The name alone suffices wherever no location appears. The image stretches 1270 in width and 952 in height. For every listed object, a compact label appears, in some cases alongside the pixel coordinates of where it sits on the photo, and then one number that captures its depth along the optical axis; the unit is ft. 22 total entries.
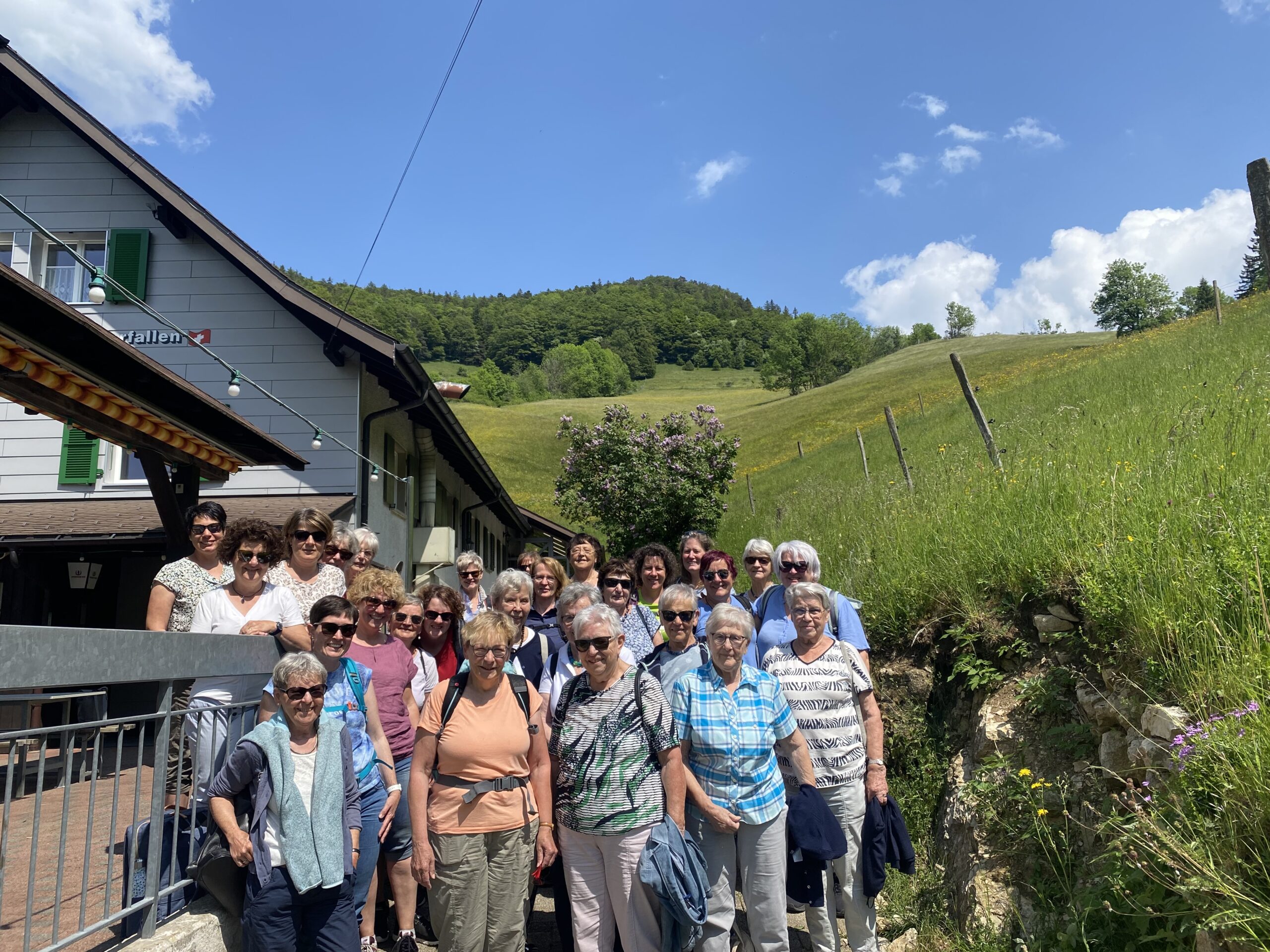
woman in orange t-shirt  12.28
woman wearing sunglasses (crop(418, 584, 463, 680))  16.96
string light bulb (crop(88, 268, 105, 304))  20.92
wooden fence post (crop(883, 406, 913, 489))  38.03
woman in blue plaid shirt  12.96
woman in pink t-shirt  14.35
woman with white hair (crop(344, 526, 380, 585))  18.58
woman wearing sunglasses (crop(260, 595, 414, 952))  12.38
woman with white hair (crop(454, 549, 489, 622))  19.88
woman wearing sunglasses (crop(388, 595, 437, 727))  15.44
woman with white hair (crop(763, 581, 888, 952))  13.92
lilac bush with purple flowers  76.33
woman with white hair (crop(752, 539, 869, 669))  15.02
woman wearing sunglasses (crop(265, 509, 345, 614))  15.67
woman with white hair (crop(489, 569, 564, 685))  15.55
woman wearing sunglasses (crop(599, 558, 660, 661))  16.72
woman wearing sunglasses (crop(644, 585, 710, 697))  14.12
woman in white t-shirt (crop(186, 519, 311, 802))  11.93
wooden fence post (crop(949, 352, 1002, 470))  30.78
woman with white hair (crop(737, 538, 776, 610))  17.42
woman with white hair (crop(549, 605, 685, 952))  12.32
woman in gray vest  10.69
